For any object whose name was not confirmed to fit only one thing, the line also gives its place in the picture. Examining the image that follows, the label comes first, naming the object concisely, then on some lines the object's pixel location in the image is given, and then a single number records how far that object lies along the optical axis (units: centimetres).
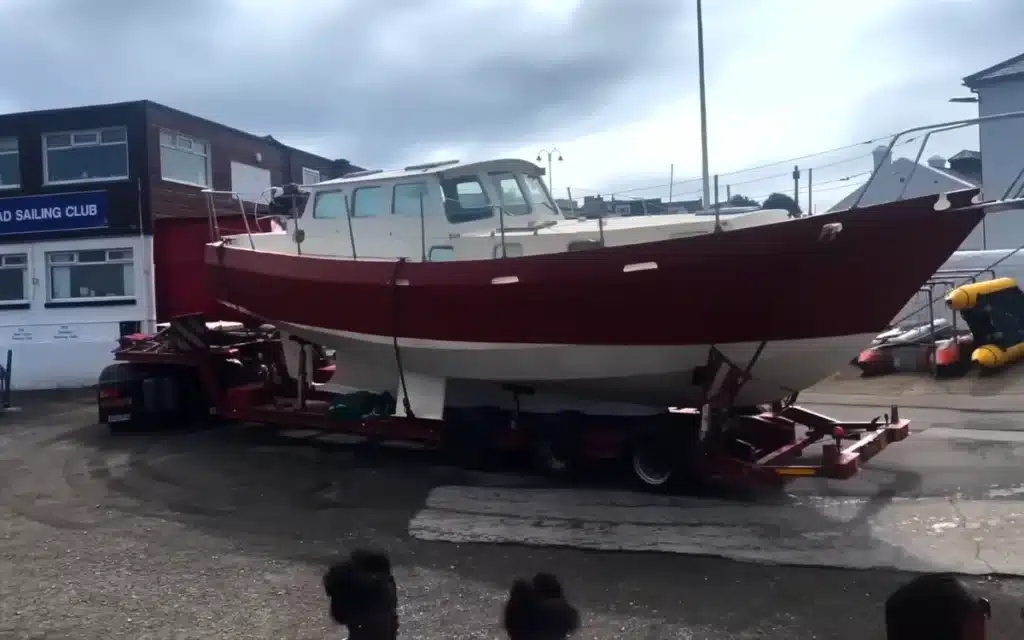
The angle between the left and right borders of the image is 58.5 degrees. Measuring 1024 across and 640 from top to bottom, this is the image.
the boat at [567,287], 648
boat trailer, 703
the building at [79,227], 1739
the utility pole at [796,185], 715
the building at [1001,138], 2042
